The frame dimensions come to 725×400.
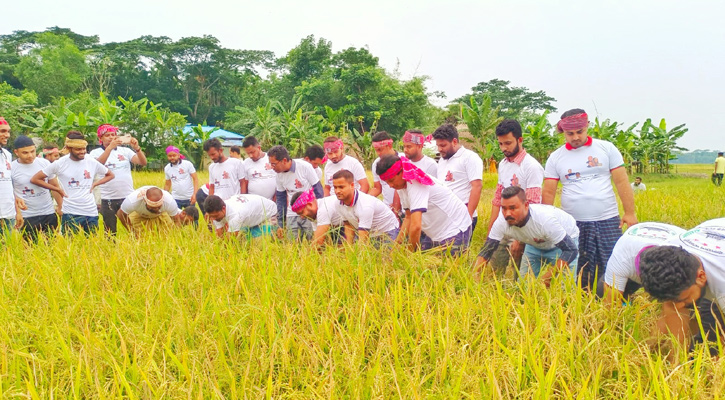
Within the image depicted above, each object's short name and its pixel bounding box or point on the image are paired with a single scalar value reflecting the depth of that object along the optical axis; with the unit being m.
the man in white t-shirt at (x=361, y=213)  3.69
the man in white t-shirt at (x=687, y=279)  2.16
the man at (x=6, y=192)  4.44
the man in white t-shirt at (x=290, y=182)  4.95
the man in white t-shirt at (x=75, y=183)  4.99
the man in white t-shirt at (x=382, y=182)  4.95
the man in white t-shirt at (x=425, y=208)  3.46
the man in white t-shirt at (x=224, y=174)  5.96
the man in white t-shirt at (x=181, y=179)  6.73
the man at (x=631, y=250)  2.61
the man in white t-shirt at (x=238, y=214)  4.29
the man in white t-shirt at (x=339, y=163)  5.25
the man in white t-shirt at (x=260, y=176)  5.79
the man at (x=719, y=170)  13.70
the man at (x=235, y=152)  6.50
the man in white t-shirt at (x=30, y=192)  4.83
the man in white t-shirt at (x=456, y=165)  4.39
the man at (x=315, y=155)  5.71
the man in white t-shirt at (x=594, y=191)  3.69
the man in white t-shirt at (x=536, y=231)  3.12
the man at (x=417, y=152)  4.70
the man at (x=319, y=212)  3.90
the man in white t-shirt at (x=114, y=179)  5.82
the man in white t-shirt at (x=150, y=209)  4.86
